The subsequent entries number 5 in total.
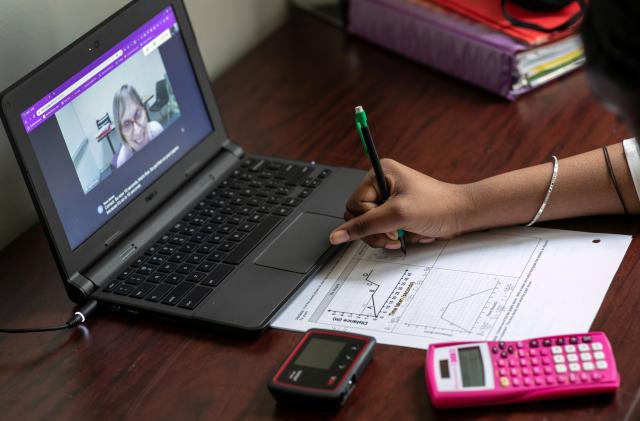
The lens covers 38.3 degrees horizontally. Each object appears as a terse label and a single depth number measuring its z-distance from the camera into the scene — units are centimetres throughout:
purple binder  155
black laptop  118
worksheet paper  108
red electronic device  100
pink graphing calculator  95
